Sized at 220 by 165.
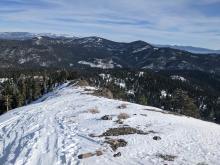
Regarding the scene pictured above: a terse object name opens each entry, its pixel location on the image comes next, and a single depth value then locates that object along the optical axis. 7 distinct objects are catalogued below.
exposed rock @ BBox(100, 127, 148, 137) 16.94
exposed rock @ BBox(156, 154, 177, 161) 13.11
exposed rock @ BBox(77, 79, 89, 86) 50.37
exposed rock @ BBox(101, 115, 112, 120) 20.47
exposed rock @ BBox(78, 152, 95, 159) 13.61
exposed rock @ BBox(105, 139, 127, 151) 14.74
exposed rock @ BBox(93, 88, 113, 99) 38.12
